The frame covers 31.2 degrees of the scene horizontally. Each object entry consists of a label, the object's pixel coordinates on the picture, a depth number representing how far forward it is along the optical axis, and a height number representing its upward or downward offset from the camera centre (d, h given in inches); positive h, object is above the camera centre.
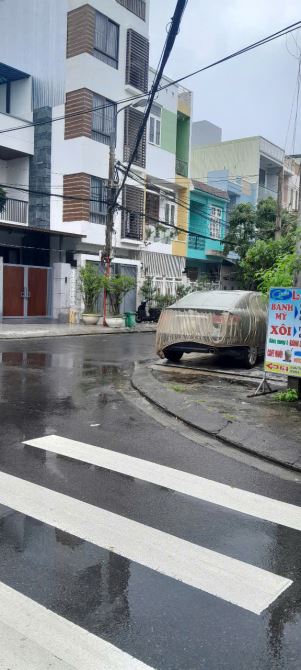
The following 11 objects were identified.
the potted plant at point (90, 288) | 903.7 +11.8
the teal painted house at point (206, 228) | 1261.7 +174.3
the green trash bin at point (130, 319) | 931.2 -39.3
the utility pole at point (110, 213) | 878.2 +134.8
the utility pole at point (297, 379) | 316.2 -45.1
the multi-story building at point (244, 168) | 1400.1 +359.5
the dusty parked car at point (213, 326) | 412.2 -20.8
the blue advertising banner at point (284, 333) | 310.7 -18.4
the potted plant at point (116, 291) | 909.8 +8.3
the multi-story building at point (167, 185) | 1119.6 +243.6
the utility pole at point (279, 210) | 875.4 +150.7
